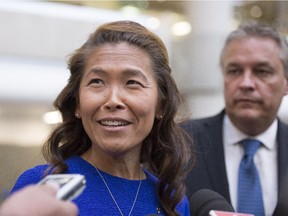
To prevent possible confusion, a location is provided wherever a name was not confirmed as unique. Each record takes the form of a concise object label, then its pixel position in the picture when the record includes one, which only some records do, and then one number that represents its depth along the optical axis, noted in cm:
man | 341
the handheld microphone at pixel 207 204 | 219
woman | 210
